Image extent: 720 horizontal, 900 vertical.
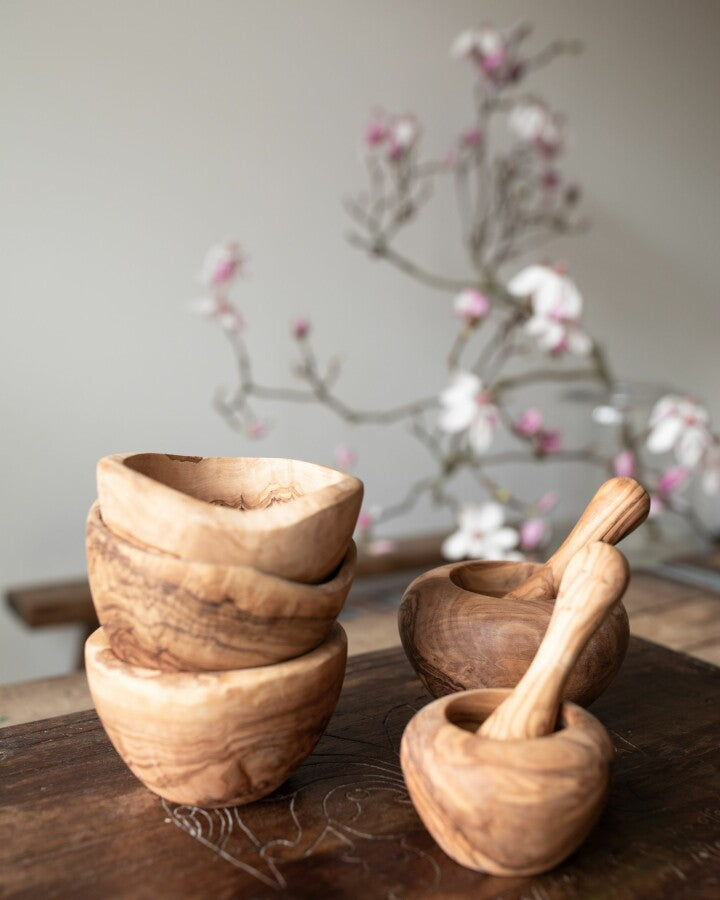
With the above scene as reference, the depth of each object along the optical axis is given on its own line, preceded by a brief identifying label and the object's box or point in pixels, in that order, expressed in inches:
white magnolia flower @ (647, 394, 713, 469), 49.5
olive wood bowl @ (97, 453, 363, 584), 18.4
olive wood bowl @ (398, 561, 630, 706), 22.9
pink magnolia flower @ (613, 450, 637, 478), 57.8
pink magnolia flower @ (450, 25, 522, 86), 58.4
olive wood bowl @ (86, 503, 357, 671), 18.4
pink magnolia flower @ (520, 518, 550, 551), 57.4
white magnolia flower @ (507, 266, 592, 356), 50.6
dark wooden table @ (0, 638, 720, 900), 18.2
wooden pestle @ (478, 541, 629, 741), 18.9
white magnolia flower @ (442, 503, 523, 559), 52.8
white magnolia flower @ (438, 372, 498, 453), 50.9
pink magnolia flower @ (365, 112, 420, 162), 58.5
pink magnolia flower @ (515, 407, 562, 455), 57.6
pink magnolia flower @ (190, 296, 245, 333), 53.8
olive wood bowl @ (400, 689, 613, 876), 17.2
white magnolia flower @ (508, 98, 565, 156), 61.2
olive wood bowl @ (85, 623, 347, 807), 19.1
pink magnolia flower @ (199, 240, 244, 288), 53.1
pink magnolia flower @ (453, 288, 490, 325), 53.9
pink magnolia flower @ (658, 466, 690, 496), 57.1
